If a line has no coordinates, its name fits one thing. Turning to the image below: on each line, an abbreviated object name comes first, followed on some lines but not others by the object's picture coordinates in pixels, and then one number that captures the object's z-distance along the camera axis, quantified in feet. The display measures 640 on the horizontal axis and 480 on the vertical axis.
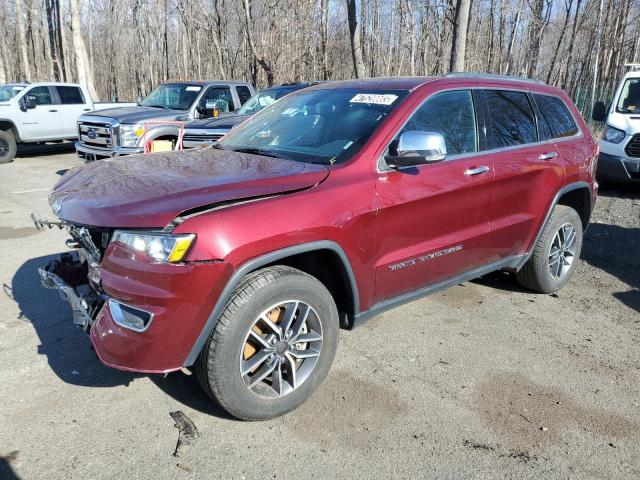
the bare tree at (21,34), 101.71
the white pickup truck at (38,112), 43.98
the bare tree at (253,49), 65.41
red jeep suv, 8.59
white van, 28.94
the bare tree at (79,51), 70.74
